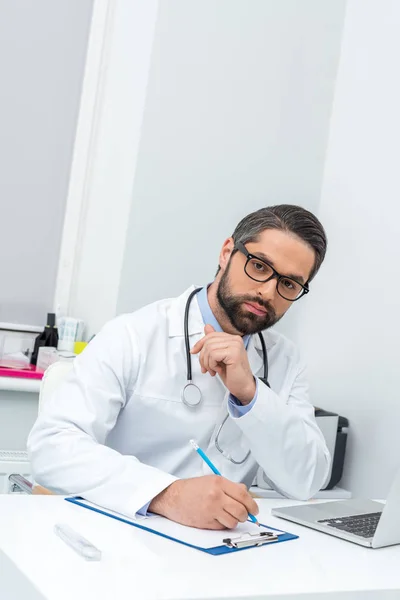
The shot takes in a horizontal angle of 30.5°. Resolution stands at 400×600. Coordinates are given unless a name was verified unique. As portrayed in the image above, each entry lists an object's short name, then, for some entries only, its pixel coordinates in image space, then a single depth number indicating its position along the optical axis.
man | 1.56
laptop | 1.28
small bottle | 2.84
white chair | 1.77
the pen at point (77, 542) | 1.01
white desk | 0.92
